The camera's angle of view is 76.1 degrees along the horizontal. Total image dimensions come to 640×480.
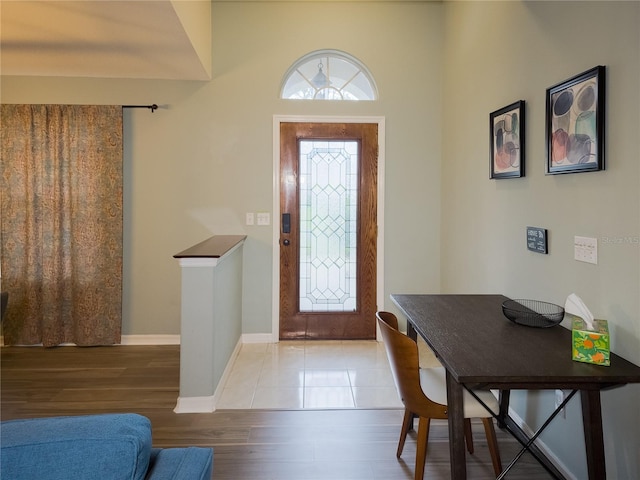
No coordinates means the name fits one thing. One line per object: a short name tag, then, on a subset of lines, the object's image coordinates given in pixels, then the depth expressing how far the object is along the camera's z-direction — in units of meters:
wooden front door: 3.93
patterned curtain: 3.67
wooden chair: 1.71
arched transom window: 3.97
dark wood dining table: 1.38
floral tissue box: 1.46
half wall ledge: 2.55
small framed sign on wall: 2.14
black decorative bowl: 1.86
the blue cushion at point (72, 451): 0.73
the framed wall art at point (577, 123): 1.71
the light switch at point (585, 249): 1.77
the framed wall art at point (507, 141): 2.37
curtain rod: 3.77
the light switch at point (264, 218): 3.93
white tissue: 1.51
